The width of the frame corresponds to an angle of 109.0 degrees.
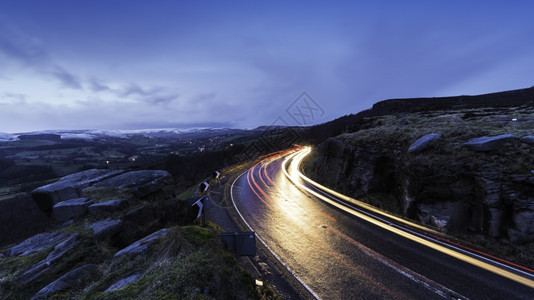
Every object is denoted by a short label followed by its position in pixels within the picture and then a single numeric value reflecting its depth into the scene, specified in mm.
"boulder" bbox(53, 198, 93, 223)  9172
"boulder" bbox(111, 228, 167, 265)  5828
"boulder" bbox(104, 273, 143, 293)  4535
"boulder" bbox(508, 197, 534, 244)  8188
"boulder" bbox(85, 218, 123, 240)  7023
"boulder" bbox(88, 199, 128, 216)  8977
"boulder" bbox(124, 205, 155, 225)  8227
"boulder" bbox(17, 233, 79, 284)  5141
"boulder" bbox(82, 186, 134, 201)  10391
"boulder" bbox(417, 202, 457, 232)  10391
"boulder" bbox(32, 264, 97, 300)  4477
